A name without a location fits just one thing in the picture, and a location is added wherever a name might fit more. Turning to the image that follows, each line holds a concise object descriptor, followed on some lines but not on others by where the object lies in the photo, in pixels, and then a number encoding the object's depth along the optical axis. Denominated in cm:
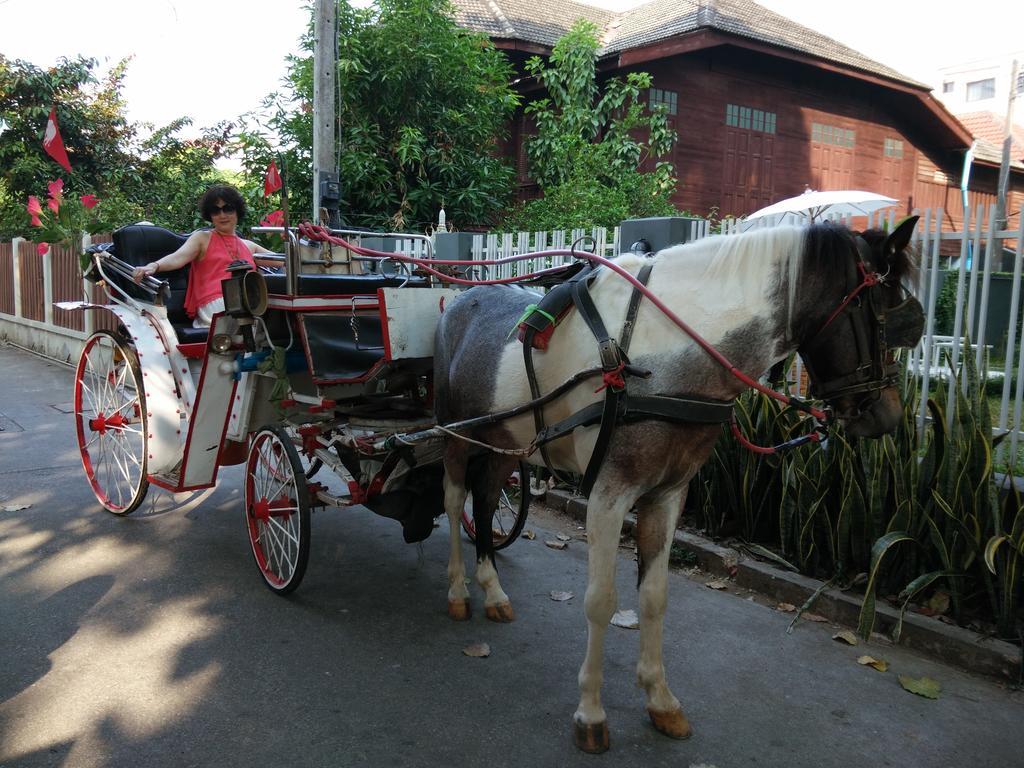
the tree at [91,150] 1641
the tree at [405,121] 1161
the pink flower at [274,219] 740
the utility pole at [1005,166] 1744
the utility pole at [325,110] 788
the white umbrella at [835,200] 772
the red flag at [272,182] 795
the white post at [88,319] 1145
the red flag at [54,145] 1077
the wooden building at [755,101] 1516
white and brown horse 270
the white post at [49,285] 1299
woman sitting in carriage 522
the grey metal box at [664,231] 554
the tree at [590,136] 1221
